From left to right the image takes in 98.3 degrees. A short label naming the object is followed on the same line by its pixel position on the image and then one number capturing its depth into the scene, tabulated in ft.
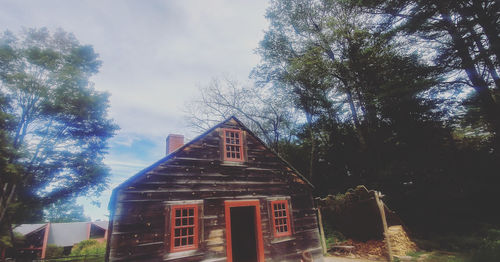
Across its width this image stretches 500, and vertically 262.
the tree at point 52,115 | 59.21
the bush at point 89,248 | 101.85
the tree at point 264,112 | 77.15
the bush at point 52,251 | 109.11
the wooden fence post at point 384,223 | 35.23
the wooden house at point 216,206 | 23.73
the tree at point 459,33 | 33.94
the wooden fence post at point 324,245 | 45.11
